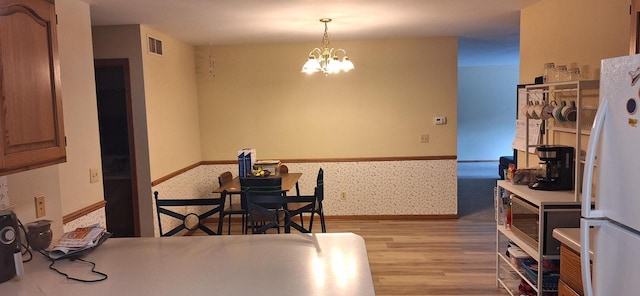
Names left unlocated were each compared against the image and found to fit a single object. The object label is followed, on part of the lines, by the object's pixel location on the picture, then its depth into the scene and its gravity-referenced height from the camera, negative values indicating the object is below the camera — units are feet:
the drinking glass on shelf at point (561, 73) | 10.17 +0.79
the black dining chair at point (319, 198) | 10.17 -2.14
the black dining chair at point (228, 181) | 14.32 -2.14
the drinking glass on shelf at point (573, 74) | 9.85 +0.73
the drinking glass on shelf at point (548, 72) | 10.87 +0.87
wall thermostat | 18.29 -0.37
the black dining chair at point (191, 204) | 8.61 -1.71
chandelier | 13.41 +1.51
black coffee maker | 9.37 -1.24
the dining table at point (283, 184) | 13.23 -2.14
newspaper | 6.57 -1.83
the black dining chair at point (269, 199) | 9.08 -2.01
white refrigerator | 4.48 -0.86
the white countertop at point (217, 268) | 5.48 -2.06
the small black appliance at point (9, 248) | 5.88 -1.67
